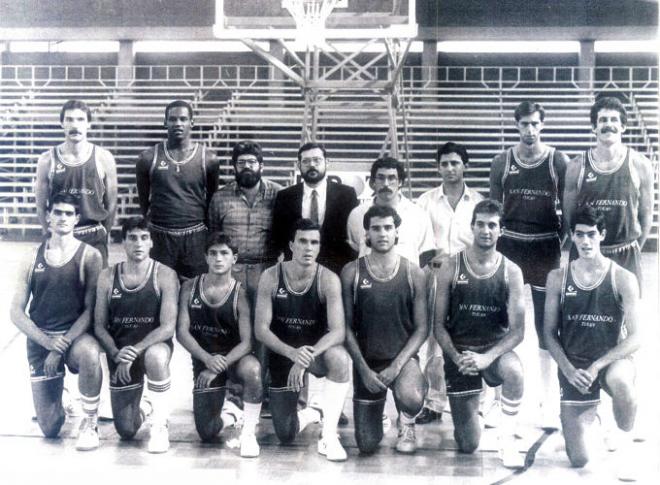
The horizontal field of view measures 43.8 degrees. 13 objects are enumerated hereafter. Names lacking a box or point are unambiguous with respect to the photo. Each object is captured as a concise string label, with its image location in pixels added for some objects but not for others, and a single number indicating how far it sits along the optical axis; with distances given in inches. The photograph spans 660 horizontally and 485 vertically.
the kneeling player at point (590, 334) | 153.3
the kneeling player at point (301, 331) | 163.5
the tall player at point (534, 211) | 181.8
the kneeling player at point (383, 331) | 163.8
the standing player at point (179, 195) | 191.0
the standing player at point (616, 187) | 171.0
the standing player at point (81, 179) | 188.5
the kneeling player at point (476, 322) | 160.7
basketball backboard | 252.7
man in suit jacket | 183.0
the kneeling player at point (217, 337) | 166.9
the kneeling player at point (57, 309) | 170.2
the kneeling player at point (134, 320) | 168.6
